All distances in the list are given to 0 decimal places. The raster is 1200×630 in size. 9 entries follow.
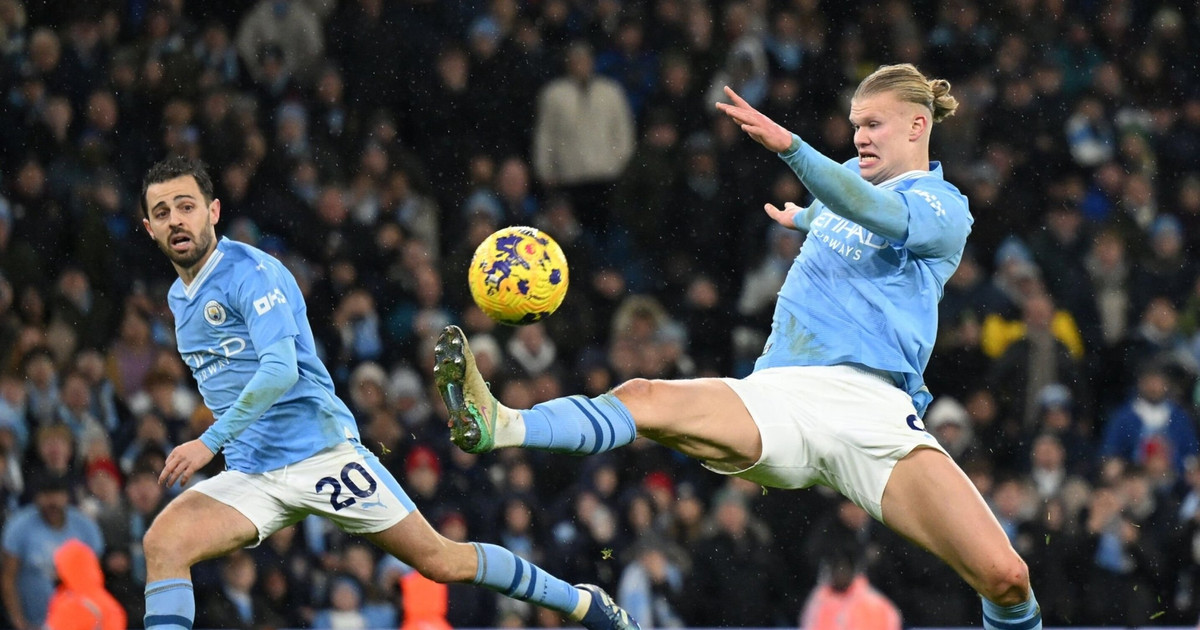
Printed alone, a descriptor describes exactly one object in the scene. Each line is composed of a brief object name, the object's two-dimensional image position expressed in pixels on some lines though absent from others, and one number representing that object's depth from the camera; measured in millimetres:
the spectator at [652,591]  20375
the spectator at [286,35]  26875
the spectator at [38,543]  19578
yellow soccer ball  11859
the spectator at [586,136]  26375
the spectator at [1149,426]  23016
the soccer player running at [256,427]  12891
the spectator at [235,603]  19062
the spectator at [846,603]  20141
